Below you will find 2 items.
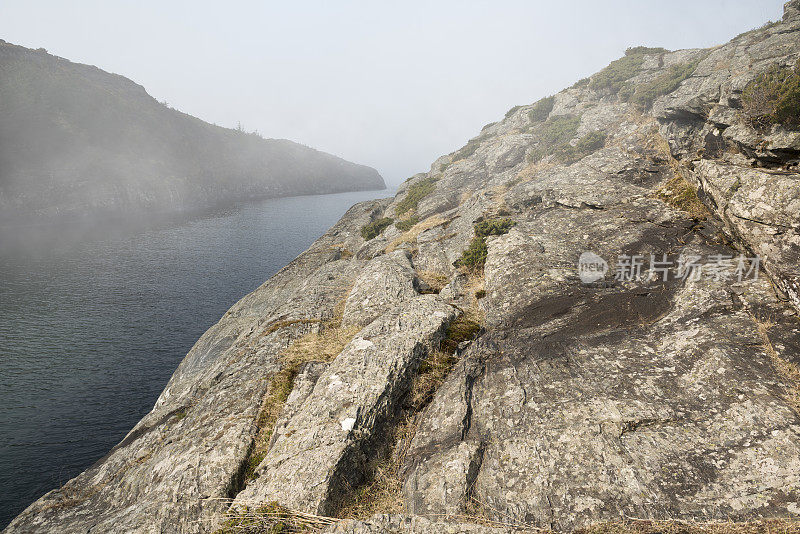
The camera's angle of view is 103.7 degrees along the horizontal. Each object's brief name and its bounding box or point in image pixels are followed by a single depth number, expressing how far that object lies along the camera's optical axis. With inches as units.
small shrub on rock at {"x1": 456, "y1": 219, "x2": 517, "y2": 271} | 625.1
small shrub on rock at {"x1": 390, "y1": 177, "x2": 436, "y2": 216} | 1409.9
